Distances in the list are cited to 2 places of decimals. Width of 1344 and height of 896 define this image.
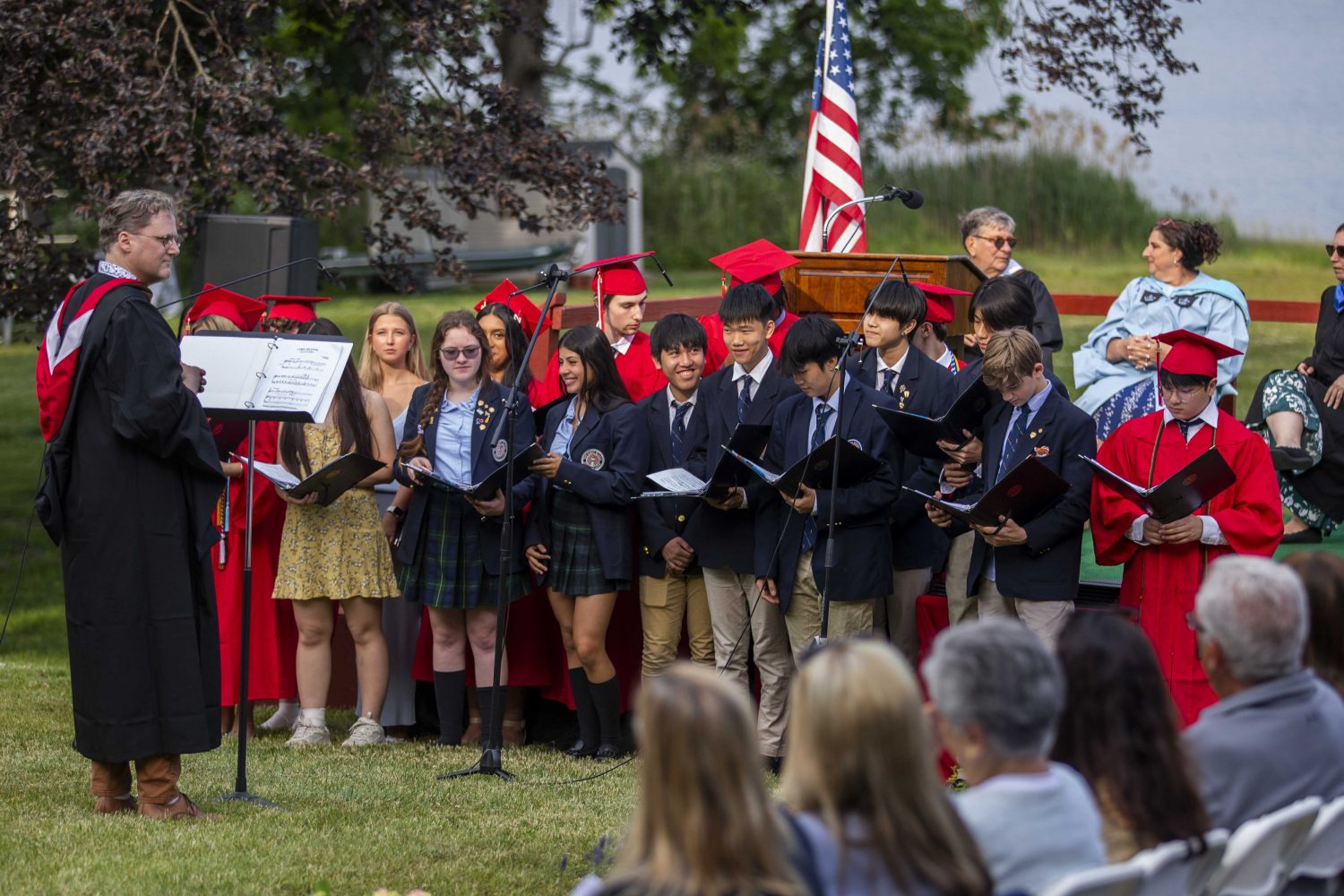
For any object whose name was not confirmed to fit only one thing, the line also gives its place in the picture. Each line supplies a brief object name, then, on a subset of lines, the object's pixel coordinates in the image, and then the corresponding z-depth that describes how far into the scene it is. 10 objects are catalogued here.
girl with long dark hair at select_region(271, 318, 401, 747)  14.99
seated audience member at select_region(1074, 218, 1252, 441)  15.94
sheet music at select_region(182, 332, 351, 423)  11.98
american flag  20.42
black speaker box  19.22
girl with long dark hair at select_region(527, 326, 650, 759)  14.23
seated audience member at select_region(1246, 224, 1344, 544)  17.61
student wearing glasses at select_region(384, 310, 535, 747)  14.56
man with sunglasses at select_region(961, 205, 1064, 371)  16.84
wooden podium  16.41
